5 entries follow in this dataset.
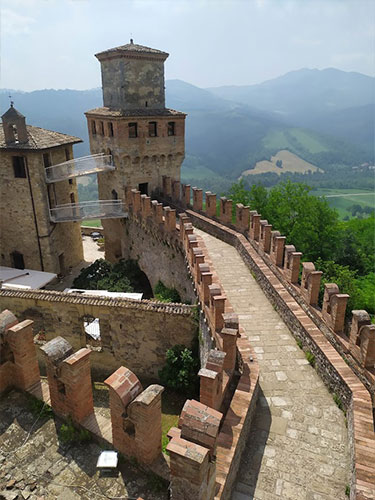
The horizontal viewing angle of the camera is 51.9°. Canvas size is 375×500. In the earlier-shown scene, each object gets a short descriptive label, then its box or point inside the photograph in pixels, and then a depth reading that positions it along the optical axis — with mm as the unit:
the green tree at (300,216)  23750
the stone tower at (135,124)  21297
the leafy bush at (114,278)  20461
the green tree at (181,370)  13297
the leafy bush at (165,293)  17281
